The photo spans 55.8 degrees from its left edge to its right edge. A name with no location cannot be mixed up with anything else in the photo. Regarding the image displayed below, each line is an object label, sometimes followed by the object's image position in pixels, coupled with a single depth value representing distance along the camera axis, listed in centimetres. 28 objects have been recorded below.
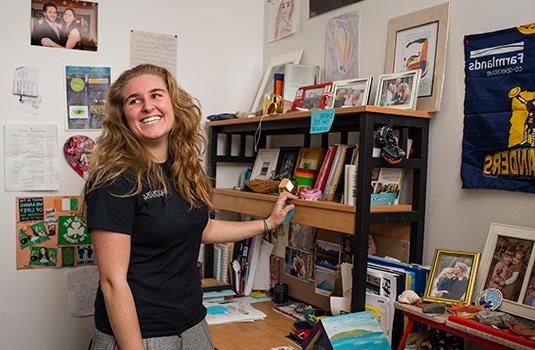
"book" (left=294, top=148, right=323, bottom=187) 204
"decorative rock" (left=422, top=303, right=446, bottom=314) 143
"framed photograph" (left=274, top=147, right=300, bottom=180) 221
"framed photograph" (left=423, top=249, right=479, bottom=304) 151
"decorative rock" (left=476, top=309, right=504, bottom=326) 131
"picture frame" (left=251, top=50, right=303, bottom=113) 249
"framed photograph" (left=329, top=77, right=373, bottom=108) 184
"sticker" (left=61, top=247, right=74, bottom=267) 229
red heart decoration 227
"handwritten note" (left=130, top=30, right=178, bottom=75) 240
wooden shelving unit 162
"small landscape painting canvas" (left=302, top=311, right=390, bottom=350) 150
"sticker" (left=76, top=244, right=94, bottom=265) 231
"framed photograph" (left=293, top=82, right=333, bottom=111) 197
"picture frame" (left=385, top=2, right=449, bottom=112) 171
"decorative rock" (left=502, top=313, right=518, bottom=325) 130
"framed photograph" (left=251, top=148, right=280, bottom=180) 235
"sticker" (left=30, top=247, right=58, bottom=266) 223
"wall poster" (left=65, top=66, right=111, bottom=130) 227
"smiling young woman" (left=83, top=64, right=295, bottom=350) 130
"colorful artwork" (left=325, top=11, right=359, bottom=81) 208
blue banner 144
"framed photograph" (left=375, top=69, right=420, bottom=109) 170
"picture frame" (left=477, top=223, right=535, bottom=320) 138
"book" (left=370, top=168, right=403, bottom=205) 175
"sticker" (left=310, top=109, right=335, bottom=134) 172
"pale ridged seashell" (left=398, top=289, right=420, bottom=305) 152
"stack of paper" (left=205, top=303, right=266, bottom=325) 198
